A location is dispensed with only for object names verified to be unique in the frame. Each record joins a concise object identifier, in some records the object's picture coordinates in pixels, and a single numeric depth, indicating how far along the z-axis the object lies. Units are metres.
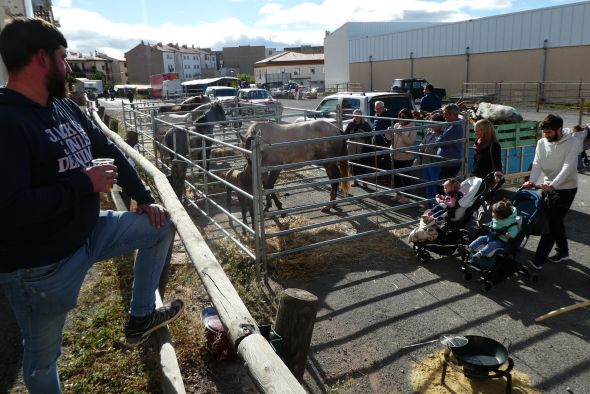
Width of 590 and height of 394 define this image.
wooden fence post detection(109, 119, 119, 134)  14.45
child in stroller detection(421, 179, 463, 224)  5.79
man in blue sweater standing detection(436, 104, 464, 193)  7.12
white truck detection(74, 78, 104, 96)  60.12
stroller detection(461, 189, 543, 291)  4.95
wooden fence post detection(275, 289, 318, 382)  2.64
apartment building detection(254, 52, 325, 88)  70.44
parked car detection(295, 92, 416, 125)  10.19
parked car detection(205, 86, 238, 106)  26.66
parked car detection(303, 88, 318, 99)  42.87
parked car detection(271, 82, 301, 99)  45.04
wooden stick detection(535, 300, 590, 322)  4.28
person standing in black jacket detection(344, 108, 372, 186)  8.78
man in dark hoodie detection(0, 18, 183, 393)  1.83
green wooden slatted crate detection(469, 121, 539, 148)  7.85
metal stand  3.25
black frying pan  3.37
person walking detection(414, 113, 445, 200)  7.52
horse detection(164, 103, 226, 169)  9.39
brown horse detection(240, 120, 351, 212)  8.11
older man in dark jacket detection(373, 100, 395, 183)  9.14
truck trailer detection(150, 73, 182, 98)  44.53
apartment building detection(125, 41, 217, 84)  100.62
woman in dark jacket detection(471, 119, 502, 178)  6.39
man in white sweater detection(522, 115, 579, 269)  5.09
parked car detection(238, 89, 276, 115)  23.65
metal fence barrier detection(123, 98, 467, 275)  5.40
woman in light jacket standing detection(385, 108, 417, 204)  8.08
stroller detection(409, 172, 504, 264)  5.70
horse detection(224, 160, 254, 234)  6.87
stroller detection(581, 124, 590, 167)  8.74
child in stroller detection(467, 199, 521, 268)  4.95
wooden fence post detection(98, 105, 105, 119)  18.30
